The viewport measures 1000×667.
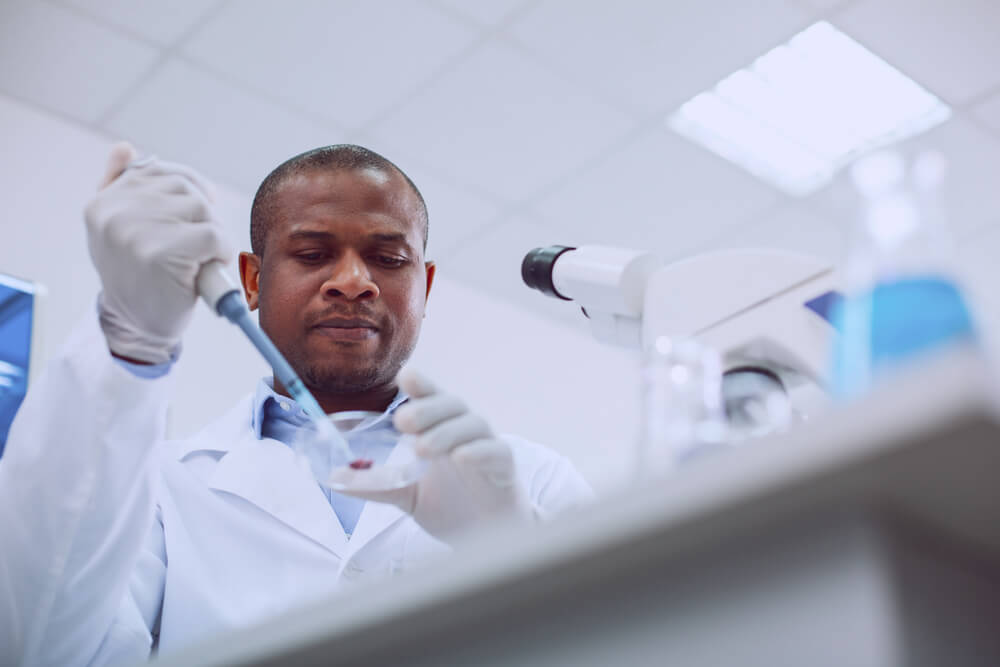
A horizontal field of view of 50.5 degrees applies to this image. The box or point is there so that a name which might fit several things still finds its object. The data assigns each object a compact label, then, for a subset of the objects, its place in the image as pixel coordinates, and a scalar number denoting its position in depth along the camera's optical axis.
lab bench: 0.50
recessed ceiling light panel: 3.00
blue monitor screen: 2.66
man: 1.17
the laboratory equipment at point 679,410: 0.88
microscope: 1.01
